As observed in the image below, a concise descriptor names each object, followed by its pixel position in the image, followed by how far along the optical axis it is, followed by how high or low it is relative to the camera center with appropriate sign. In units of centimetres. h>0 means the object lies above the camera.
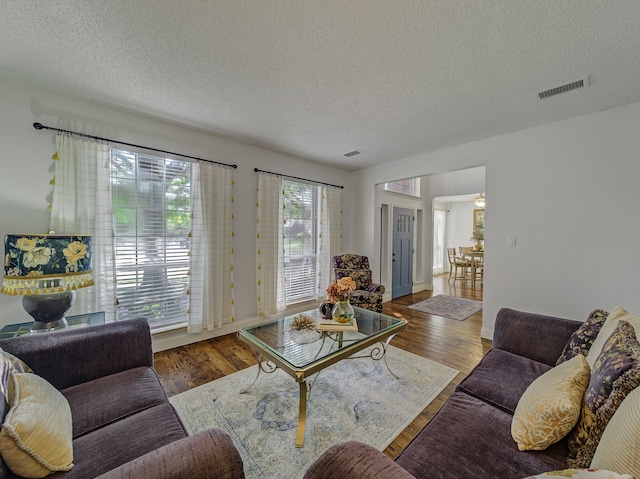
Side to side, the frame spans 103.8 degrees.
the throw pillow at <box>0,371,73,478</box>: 79 -67
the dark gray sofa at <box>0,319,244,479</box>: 79 -80
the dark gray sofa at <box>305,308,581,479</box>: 79 -84
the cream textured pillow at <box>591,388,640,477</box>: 60 -52
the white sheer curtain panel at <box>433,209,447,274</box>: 822 -6
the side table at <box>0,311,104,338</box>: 172 -65
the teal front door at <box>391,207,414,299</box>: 518 -33
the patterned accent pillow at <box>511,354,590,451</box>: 94 -66
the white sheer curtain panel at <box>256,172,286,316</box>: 355 -12
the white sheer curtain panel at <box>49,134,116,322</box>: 225 +29
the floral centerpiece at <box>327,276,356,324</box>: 215 -54
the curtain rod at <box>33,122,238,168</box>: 215 +96
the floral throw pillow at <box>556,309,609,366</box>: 136 -55
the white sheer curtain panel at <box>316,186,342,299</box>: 435 +7
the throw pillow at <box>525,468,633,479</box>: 56 -56
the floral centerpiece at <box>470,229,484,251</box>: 691 +0
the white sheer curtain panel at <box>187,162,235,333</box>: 297 -11
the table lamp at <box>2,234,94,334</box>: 154 -22
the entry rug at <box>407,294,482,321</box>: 415 -124
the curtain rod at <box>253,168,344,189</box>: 353 +96
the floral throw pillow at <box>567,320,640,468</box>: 80 -53
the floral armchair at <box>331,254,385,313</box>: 346 -62
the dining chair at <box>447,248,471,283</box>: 681 -69
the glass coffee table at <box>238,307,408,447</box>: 161 -81
